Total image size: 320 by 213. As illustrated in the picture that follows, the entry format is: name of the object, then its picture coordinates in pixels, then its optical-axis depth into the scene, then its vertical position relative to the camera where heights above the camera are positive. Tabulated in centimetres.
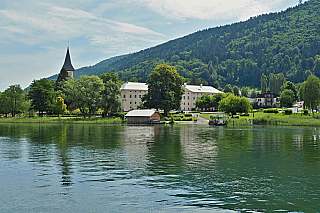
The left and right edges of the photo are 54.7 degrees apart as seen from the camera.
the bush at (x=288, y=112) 10769 -47
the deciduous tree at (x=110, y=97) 10138 +483
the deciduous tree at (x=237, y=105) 10706 +205
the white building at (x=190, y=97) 17962 +836
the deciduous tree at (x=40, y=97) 11075 +541
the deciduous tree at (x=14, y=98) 10712 +492
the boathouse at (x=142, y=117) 9738 -175
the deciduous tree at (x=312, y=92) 10681 +640
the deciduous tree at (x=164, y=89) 10919 +797
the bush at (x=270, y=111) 11794 -9
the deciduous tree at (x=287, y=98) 15575 +638
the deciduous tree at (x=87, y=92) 10112 +653
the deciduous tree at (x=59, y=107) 10875 +175
